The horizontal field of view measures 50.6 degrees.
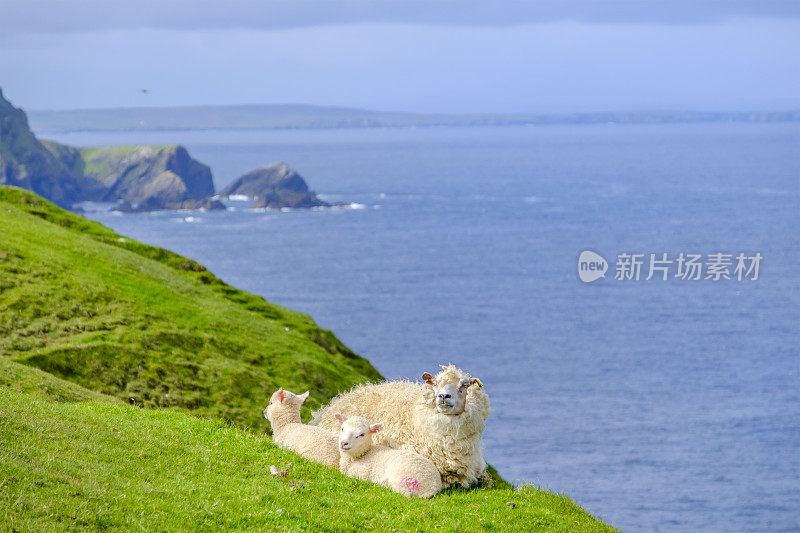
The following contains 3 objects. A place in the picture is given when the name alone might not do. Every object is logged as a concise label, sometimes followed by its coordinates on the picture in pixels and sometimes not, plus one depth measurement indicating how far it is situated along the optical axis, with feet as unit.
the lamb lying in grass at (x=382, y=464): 51.26
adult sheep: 53.21
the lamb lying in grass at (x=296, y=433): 56.39
